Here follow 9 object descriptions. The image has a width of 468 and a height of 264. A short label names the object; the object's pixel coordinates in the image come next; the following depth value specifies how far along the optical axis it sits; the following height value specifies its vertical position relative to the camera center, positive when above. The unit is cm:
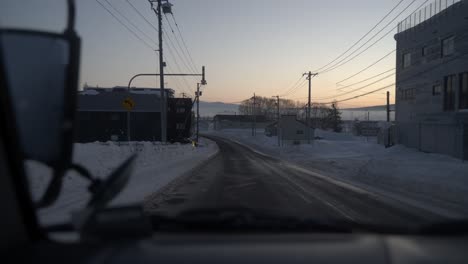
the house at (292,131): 6278 -141
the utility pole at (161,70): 2803 +314
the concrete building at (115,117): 6156 +46
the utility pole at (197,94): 5388 +317
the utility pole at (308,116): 5691 +59
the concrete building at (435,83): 3000 +297
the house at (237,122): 15000 -38
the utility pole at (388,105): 5800 +201
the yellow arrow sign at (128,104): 2107 +77
